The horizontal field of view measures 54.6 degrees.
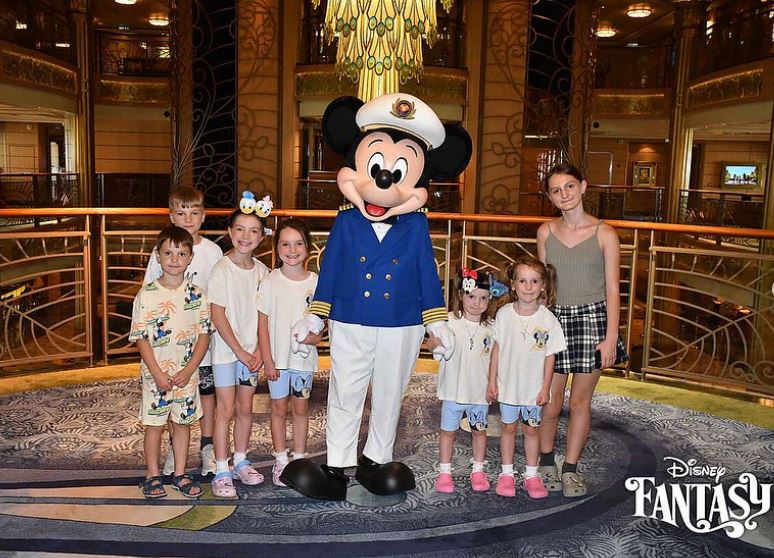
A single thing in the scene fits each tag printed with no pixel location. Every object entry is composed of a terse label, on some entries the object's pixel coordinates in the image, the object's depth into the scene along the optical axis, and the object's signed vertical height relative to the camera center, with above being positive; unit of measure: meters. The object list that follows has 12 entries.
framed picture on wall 19.31 +0.89
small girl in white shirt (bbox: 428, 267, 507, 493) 2.91 -0.66
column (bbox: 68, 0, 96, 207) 11.44 +1.49
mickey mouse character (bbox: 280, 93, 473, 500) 2.74 -0.35
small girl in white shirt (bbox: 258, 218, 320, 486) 2.93 -0.53
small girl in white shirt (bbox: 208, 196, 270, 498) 2.88 -0.55
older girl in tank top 2.90 -0.38
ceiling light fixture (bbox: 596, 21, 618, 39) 15.63 +3.74
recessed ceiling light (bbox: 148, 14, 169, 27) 15.01 +3.53
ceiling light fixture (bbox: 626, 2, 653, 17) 13.75 +3.65
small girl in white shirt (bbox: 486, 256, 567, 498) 2.86 -0.59
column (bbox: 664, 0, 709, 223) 13.90 +1.68
